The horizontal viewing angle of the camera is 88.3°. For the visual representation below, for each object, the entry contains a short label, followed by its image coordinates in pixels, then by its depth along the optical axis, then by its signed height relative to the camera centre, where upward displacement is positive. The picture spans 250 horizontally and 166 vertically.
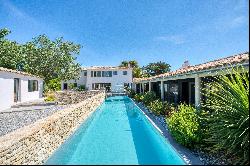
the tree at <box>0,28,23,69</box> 20.25 +5.16
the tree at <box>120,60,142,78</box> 31.85 +5.02
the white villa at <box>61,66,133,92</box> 27.83 +1.32
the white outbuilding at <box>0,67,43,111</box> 10.09 -0.33
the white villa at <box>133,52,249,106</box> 5.12 +0.08
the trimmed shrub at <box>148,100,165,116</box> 8.84 -1.73
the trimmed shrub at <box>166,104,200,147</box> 4.46 -1.60
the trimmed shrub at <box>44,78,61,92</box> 23.82 +0.01
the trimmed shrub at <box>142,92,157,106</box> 12.69 -1.40
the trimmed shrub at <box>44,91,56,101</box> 13.95 -1.52
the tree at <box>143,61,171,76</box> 35.40 +4.40
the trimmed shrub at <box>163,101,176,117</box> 8.18 -1.61
